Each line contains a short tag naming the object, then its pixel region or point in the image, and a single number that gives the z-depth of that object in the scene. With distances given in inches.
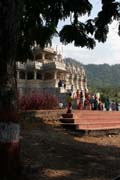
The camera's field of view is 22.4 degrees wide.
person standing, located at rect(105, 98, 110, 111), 772.7
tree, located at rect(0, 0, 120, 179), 311.9
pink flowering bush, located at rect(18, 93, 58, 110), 495.7
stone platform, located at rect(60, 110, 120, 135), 417.6
